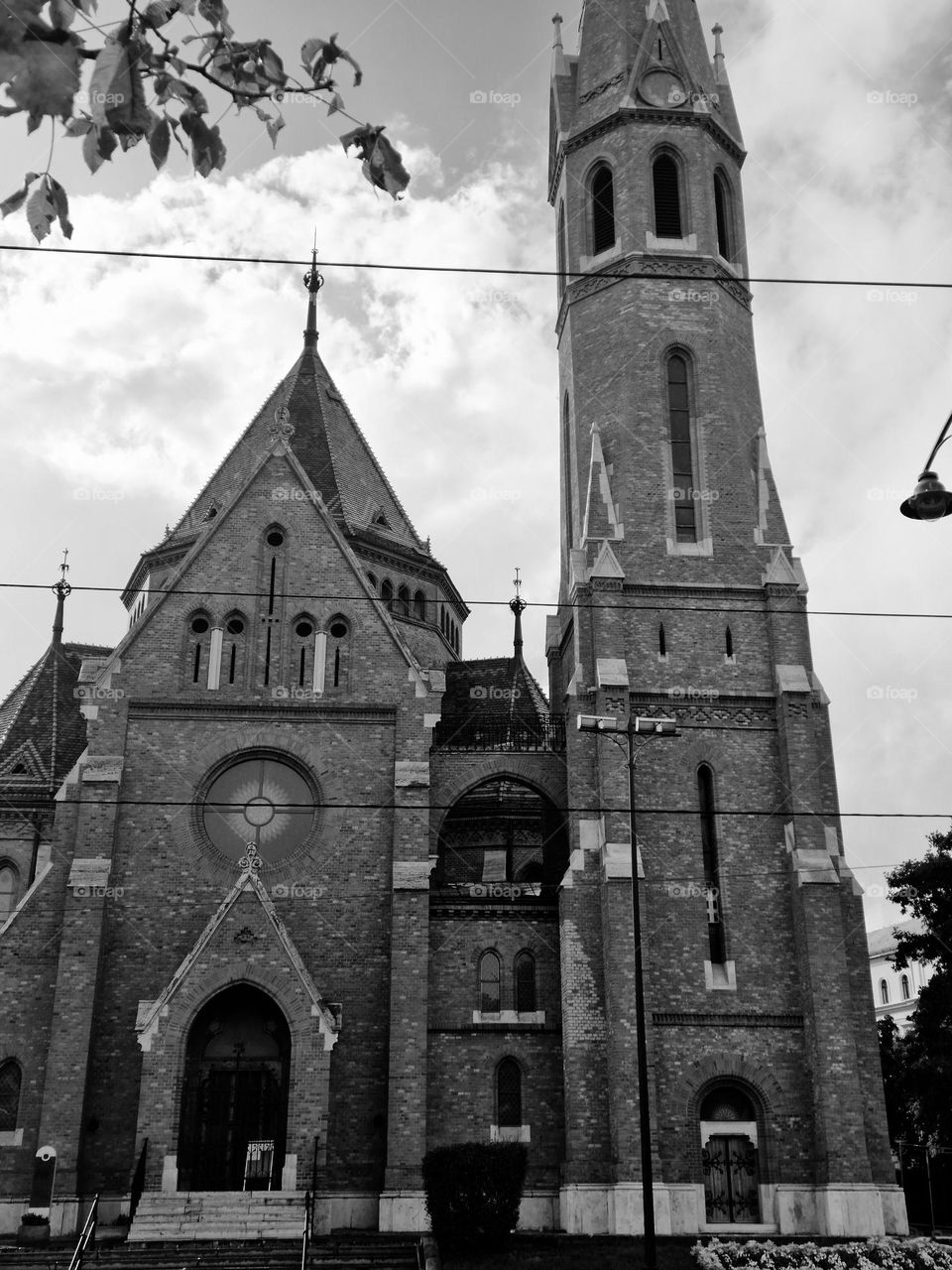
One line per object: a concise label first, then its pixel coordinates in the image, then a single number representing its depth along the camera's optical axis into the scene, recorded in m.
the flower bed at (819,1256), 20.95
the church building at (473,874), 27.67
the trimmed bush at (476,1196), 23.16
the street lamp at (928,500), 14.95
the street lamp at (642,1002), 20.61
